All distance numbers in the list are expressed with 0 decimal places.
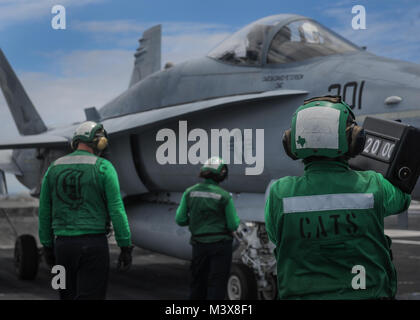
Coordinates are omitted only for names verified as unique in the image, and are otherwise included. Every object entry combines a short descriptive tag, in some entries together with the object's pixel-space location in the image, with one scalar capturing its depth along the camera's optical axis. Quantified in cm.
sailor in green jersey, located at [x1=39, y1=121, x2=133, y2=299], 412
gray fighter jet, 576
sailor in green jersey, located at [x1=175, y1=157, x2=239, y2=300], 577
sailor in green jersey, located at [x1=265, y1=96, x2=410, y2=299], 199
